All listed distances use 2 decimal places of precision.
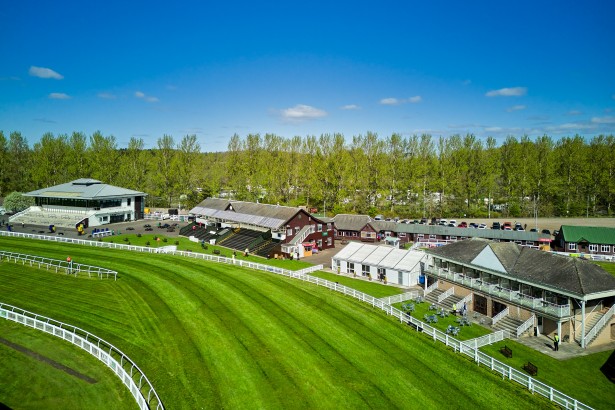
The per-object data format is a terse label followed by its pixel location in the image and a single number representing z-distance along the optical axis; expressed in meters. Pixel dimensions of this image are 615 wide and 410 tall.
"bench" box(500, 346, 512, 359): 27.64
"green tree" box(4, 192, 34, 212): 89.00
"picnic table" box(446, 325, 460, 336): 30.52
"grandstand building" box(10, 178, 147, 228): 77.44
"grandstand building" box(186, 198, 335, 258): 60.03
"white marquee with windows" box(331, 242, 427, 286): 45.69
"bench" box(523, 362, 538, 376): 25.06
